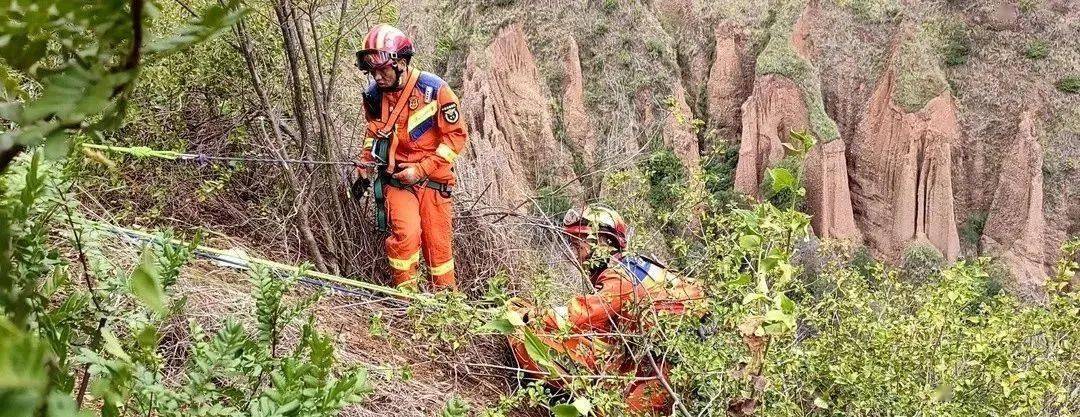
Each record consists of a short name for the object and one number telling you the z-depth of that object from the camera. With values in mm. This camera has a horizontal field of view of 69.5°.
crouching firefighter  3170
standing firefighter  4543
